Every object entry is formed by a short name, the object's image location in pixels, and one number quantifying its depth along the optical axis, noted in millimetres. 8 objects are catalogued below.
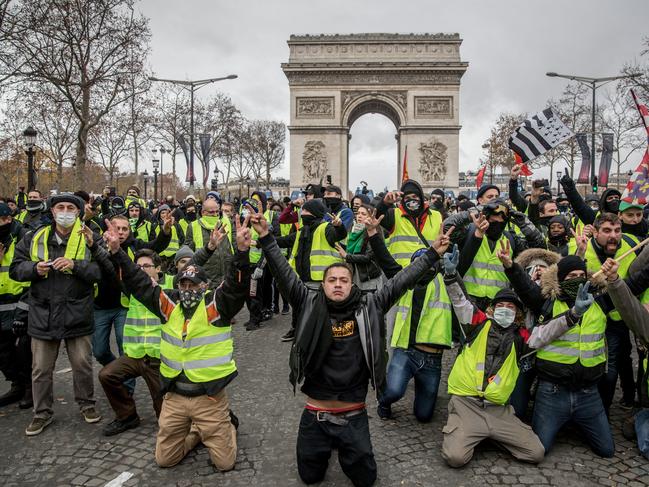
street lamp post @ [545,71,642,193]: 19469
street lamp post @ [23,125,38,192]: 14750
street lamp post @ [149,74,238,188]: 22219
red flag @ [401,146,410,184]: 7920
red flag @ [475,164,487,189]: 17883
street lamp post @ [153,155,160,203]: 29691
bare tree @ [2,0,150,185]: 19734
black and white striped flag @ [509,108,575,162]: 7113
